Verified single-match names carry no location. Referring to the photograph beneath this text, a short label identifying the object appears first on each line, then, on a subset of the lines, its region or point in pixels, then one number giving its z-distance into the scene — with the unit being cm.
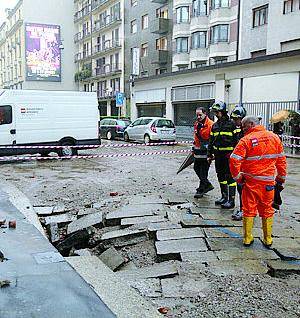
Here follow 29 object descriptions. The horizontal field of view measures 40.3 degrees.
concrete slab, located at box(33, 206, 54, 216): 752
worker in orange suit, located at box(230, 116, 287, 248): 496
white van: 1432
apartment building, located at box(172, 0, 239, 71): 3017
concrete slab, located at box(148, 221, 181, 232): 577
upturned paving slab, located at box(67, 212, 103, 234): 642
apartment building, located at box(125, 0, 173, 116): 3725
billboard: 5584
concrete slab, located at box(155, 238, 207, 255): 491
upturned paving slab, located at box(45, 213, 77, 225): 708
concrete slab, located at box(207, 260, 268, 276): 431
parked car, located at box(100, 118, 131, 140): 2688
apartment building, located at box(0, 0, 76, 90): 5647
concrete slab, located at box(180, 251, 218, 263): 463
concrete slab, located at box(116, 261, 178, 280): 430
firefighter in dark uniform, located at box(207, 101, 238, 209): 676
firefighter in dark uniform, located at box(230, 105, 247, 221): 620
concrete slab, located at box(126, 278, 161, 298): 392
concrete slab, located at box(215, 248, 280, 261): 469
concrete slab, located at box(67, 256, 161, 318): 351
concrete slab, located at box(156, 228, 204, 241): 538
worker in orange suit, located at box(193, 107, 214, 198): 761
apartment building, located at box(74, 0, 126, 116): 4672
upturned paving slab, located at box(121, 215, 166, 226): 622
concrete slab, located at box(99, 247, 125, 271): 485
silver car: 2283
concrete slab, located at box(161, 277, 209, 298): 387
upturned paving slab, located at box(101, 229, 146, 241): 575
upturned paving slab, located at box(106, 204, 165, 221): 661
